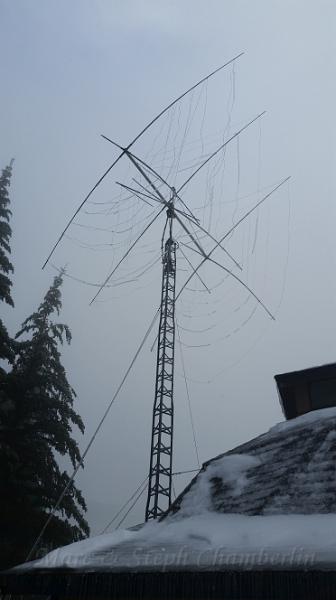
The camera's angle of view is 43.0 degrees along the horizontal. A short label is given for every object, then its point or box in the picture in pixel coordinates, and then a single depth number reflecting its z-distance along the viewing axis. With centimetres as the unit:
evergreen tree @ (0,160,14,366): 1727
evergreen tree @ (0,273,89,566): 1569
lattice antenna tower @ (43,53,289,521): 1212
